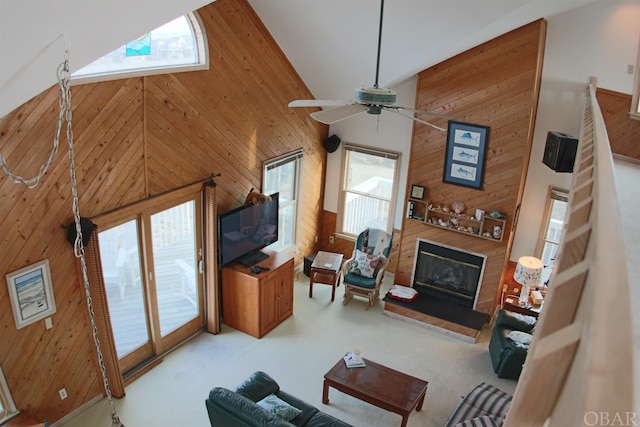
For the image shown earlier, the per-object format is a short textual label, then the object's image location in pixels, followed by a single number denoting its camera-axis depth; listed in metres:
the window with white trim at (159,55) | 4.55
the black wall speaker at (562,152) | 5.64
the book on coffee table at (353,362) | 5.57
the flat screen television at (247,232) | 6.27
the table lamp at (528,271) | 6.65
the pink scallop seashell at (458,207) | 7.05
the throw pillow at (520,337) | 5.97
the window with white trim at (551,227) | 6.81
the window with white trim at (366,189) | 8.07
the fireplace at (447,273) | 7.25
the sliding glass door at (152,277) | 5.31
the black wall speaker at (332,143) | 8.23
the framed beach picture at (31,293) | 4.25
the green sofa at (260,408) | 4.23
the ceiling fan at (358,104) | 3.69
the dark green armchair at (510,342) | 5.92
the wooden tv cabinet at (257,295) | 6.44
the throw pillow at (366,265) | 7.53
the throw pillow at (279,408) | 4.50
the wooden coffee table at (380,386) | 5.10
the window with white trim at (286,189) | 7.35
